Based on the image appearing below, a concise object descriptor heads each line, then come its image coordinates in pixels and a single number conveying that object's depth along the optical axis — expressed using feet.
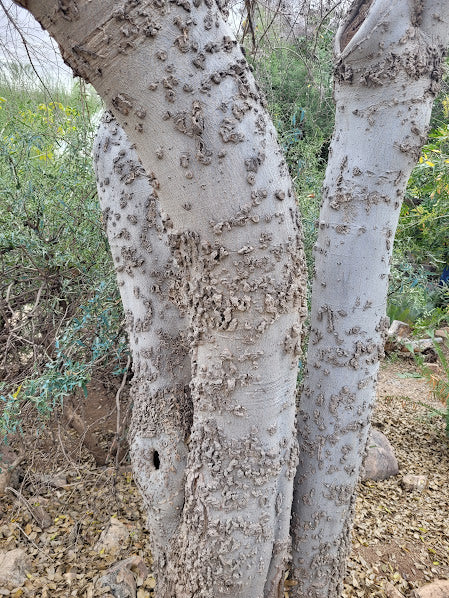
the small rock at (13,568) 6.24
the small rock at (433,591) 6.44
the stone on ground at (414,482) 9.39
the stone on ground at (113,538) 6.90
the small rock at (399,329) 18.11
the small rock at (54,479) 7.72
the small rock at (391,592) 6.42
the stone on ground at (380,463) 9.56
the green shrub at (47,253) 7.56
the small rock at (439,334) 18.47
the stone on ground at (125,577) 6.04
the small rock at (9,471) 7.81
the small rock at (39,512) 7.43
